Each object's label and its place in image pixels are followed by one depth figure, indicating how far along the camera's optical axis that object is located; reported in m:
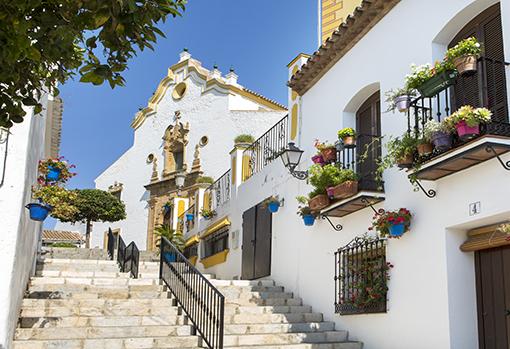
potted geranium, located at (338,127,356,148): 8.92
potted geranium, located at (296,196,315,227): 10.04
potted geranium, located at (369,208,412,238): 7.73
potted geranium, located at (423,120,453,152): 6.43
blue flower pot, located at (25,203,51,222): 6.66
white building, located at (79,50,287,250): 26.95
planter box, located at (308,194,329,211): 9.13
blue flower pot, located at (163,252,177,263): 10.03
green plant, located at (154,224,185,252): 19.52
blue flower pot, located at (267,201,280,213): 11.93
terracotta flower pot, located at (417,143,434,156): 6.76
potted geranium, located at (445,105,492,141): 6.08
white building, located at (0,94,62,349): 5.94
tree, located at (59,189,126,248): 25.27
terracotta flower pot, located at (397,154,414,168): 7.05
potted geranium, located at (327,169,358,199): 8.45
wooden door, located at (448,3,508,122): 6.75
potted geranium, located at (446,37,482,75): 6.37
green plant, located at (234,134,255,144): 17.94
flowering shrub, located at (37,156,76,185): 7.84
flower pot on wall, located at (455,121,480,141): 6.11
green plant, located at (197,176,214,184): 22.56
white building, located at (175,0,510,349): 6.71
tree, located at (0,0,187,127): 3.55
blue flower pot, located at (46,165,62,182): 7.81
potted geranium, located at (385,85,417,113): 7.25
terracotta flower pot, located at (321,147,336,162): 9.35
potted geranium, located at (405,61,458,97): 6.63
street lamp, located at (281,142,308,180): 10.43
